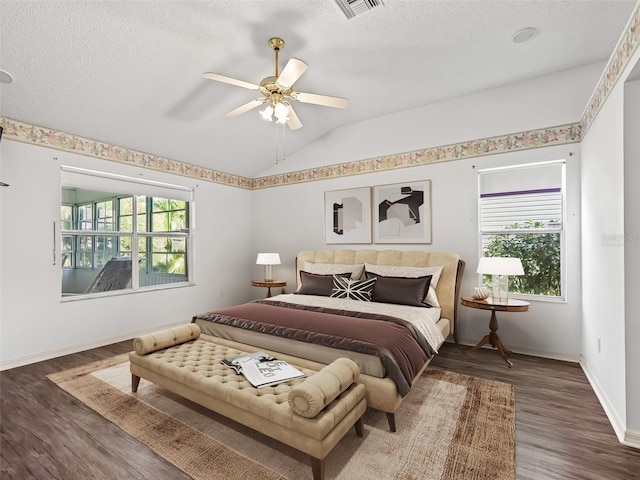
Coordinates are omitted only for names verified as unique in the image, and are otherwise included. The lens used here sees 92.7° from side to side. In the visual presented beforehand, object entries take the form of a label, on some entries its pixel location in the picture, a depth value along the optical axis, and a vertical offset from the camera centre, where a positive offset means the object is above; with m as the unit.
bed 2.17 -0.71
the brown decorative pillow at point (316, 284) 3.97 -0.56
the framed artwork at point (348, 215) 4.64 +0.41
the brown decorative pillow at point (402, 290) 3.45 -0.56
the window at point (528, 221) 3.49 +0.24
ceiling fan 2.32 +1.26
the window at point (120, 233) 3.74 +0.13
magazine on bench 2.01 -0.90
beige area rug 1.75 -1.30
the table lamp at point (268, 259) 5.05 -0.28
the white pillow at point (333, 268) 4.11 -0.38
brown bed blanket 2.18 -0.74
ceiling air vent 2.31 +1.82
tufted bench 1.61 -0.94
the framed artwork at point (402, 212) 4.17 +0.42
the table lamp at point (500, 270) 3.15 -0.30
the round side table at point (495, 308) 3.13 -0.69
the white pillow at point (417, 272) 3.57 -0.38
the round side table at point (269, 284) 5.07 -0.70
